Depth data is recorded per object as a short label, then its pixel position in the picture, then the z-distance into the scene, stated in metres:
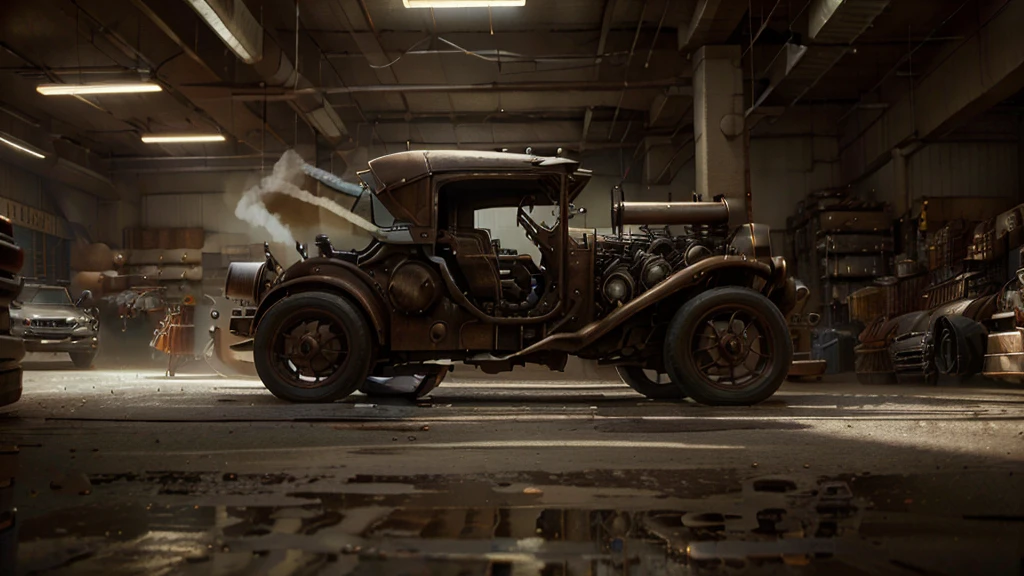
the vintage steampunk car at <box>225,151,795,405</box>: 5.93
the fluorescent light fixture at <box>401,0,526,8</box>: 9.49
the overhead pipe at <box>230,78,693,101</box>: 14.35
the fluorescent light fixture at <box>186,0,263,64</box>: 9.91
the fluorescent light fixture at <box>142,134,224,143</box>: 15.26
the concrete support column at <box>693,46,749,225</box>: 12.96
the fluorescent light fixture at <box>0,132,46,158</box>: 15.25
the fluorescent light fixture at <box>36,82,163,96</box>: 12.49
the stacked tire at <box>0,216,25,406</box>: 4.56
